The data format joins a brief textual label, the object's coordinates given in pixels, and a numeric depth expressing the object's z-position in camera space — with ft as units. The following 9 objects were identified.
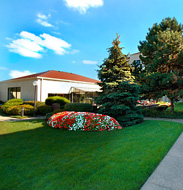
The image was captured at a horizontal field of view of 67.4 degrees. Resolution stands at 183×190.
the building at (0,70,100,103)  55.36
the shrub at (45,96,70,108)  50.57
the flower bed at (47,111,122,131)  23.70
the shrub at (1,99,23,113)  44.88
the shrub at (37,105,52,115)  42.94
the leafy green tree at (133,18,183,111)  35.17
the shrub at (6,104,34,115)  40.37
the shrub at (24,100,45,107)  47.80
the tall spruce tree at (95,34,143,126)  28.48
